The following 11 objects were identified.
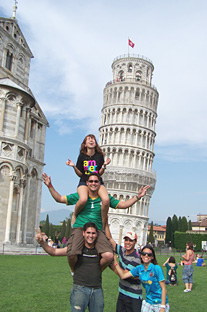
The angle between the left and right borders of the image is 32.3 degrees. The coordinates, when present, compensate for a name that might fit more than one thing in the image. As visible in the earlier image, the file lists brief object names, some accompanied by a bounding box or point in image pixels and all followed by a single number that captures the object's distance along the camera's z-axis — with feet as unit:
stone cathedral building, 98.63
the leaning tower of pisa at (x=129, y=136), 232.12
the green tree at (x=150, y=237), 288.82
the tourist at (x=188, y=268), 45.12
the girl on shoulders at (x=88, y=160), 20.89
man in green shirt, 16.67
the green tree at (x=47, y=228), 266.38
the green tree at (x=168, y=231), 293.55
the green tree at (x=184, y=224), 294.66
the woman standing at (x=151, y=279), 19.76
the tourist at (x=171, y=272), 49.15
